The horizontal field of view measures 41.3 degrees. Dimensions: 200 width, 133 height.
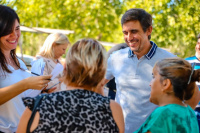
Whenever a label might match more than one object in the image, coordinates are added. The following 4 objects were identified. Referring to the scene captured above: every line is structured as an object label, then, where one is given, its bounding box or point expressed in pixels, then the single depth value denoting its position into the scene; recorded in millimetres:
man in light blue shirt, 2738
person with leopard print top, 1657
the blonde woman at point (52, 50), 4223
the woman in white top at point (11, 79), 2148
